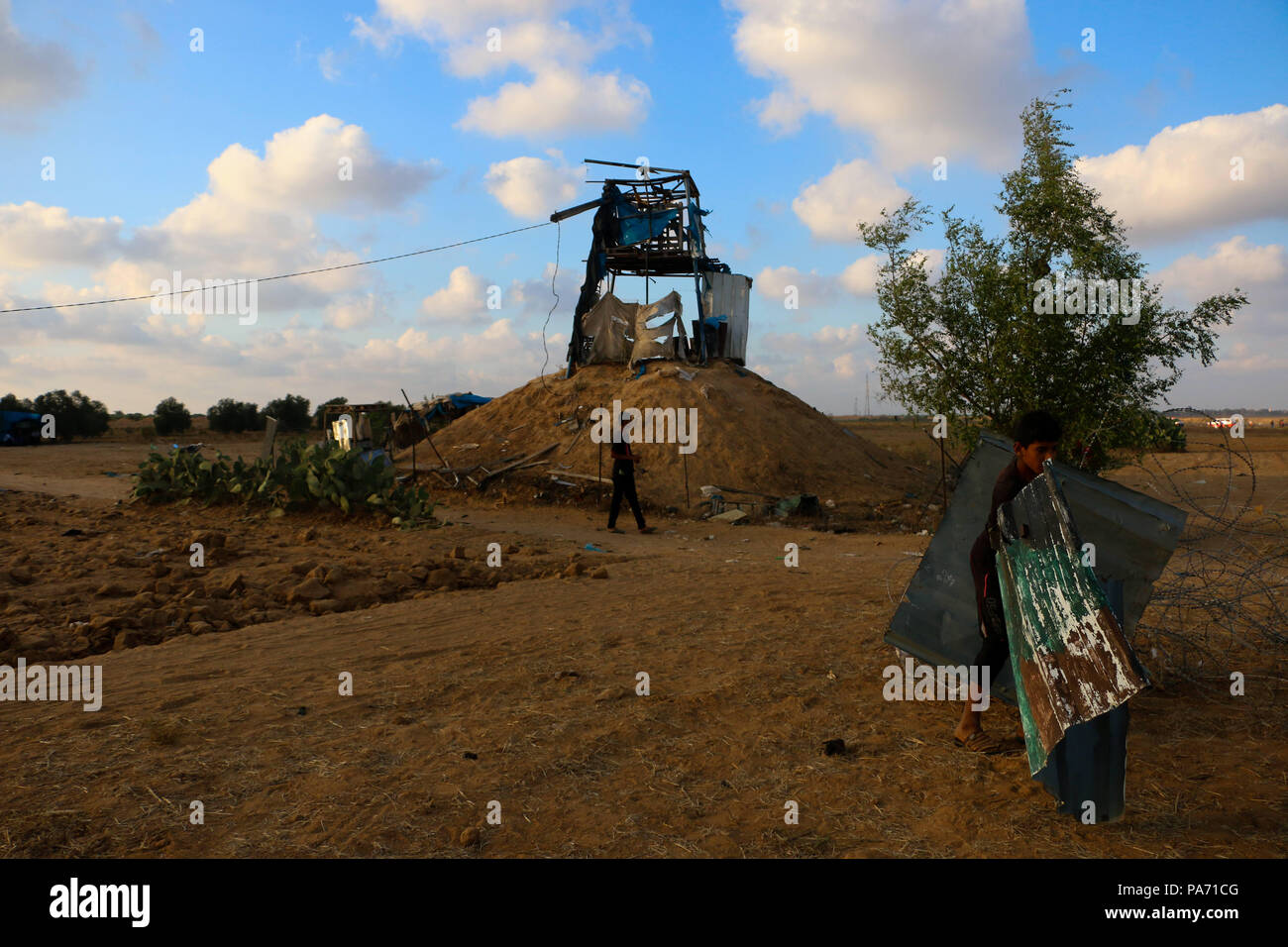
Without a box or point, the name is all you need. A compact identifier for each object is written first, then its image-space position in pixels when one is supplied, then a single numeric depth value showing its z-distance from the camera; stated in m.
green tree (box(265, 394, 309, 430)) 48.78
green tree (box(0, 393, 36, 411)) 41.65
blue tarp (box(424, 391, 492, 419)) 25.48
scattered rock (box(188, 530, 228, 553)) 9.52
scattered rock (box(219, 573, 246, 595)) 7.84
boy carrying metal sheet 3.87
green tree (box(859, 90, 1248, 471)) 10.59
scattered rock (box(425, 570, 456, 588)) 8.62
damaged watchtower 21.08
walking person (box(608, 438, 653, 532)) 12.41
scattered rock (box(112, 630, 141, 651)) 6.44
